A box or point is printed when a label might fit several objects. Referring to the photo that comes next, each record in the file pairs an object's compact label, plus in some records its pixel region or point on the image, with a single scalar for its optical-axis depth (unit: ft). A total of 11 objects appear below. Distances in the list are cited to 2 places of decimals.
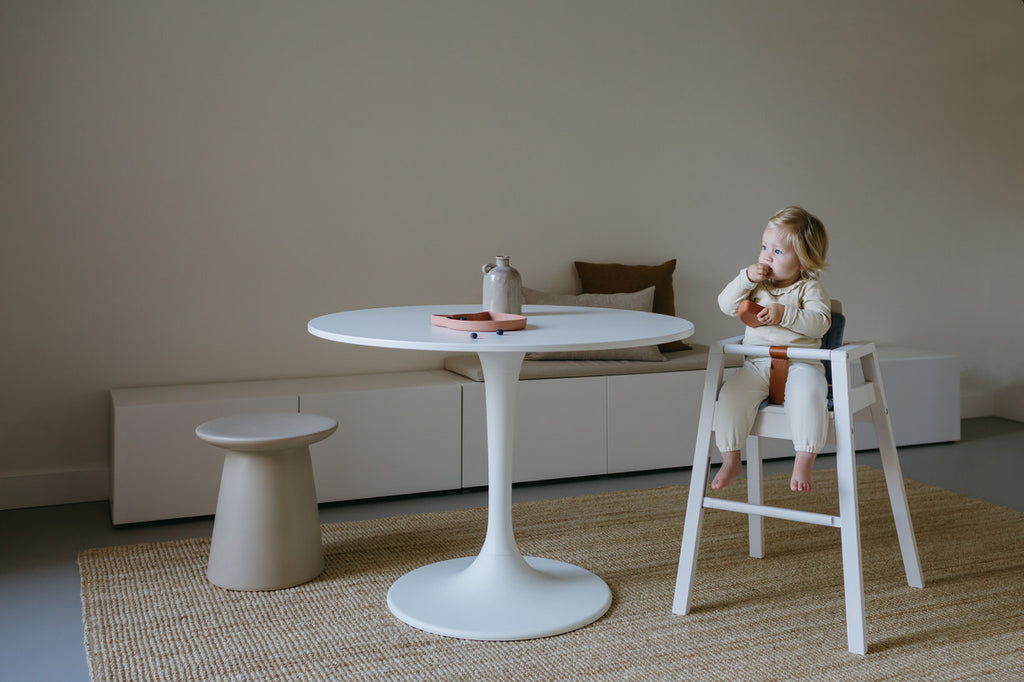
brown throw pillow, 13.44
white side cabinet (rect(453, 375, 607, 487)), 11.62
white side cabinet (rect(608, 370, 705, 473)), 12.35
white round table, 7.06
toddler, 7.14
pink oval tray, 7.11
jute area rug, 6.68
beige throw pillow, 12.60
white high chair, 6.93
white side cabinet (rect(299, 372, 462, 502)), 11.06
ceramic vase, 7.91
